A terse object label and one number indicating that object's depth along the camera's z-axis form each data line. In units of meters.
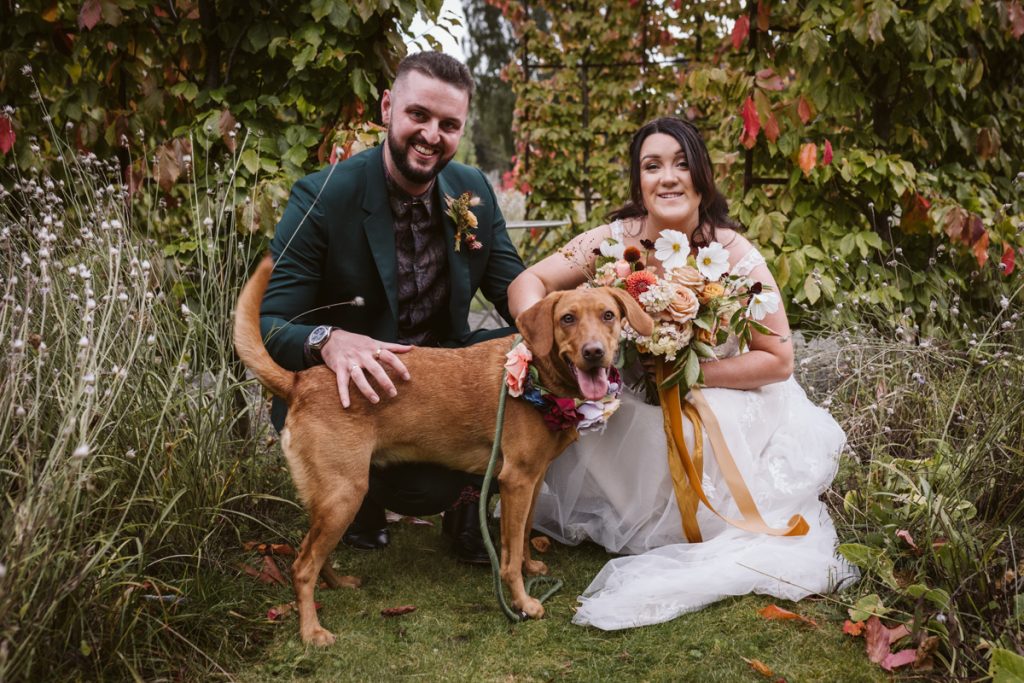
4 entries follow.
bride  3.20
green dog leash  2.83
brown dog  2.92
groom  3.47
